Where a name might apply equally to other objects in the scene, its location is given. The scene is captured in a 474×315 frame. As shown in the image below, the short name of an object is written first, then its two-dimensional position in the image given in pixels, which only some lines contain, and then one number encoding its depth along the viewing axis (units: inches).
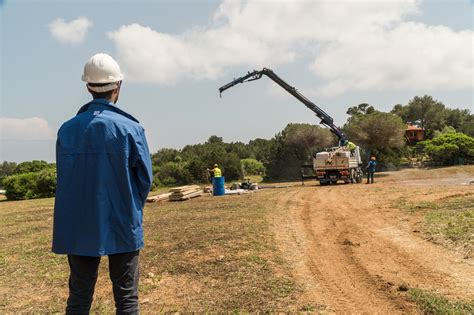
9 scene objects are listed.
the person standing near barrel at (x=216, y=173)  872.9
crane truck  1009.5
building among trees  2605.8
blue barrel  813.9
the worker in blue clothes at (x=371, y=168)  1000.9
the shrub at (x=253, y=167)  2034.7
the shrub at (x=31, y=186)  1266.0
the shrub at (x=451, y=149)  1565.0
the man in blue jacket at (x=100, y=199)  117.9
